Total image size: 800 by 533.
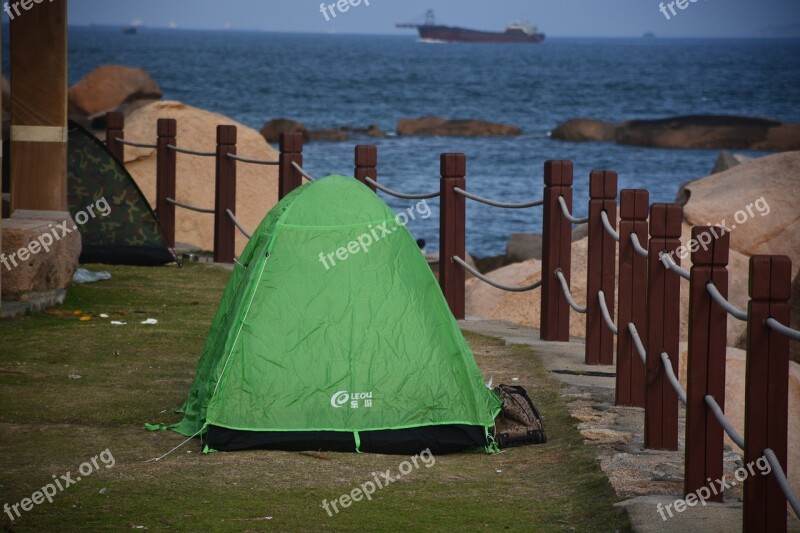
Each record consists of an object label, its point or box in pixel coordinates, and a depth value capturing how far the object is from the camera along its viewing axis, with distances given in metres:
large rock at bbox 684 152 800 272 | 11.12
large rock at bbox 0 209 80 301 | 8.52
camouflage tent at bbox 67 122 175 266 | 11.14
